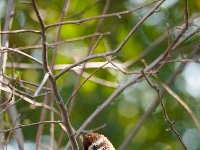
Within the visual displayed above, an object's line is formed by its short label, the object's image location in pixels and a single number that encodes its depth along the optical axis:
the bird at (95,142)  7.66
